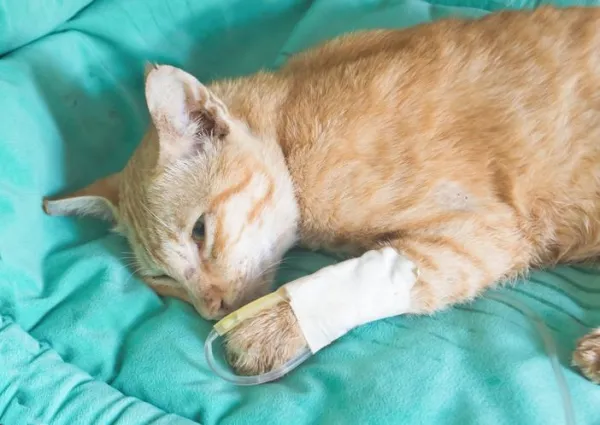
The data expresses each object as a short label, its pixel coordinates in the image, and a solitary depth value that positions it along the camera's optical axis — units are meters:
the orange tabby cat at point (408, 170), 0.76
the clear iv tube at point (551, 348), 0.71
